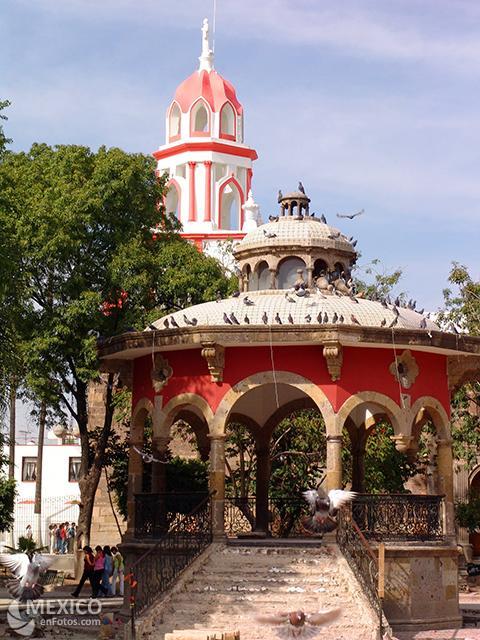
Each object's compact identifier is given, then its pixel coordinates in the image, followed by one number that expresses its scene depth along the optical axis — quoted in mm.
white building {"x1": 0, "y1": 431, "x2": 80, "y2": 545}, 48000
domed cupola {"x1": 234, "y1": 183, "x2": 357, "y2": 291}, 24172
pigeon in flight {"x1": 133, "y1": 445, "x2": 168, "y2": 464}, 22691
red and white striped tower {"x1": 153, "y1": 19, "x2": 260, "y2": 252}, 50969
